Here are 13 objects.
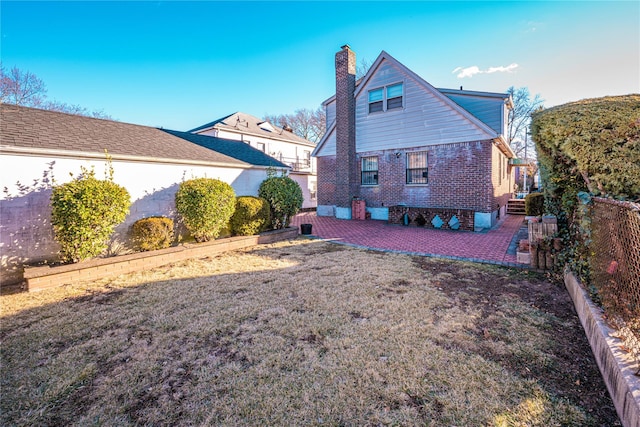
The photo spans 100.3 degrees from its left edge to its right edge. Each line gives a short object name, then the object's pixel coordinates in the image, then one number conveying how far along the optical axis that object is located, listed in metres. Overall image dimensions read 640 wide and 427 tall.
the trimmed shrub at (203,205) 7.52
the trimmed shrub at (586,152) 3.33
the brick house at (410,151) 10.88
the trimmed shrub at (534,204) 12.55
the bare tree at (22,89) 19.25
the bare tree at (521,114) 31.73
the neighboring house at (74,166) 5.53
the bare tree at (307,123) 36.19
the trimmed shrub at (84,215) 5.49
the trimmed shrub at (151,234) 6.85
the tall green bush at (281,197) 9.56
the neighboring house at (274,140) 21.45
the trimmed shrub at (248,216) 8.55
